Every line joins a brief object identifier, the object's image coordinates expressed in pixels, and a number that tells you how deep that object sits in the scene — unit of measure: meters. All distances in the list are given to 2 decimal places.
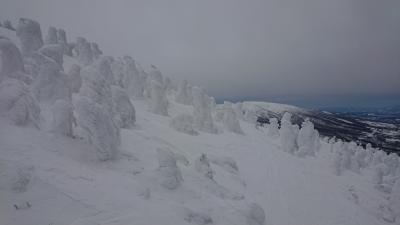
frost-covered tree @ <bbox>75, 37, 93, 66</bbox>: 53.53
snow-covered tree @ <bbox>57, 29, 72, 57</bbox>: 51.58
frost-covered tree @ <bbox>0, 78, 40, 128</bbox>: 15.28
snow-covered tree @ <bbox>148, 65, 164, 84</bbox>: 57.70
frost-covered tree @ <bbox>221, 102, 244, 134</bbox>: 51.50
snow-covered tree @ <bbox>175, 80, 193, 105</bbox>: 63.66
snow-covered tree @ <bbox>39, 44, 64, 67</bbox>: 28.03
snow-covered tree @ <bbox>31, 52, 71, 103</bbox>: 22.73
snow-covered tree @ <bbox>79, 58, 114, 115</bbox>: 21.66
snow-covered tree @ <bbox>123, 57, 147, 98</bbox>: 50.06
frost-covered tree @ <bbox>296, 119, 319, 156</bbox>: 56.78
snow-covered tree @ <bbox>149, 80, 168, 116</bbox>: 43.62
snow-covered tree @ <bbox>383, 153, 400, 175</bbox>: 56.94
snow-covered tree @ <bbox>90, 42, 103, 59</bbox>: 60.89
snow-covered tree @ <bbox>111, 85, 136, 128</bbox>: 28.39
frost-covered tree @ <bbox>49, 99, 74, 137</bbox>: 16.41
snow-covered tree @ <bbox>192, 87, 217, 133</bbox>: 43.75
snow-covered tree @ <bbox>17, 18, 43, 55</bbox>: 31.95
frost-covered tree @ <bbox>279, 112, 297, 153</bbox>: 51.59
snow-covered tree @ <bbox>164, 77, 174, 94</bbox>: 74.22
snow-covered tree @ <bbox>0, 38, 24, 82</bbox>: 18.36
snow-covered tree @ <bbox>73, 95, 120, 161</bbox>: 16.66
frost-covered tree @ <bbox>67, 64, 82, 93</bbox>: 29.56
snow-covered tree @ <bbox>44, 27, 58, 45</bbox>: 43.42
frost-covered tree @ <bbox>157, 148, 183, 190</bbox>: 16.86
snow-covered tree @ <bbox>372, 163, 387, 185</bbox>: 44.53
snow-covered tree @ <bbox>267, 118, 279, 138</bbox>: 67.88
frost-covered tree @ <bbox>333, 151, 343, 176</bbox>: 45.00
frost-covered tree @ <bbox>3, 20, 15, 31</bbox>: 56.25
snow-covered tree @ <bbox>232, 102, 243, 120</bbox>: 81.19
